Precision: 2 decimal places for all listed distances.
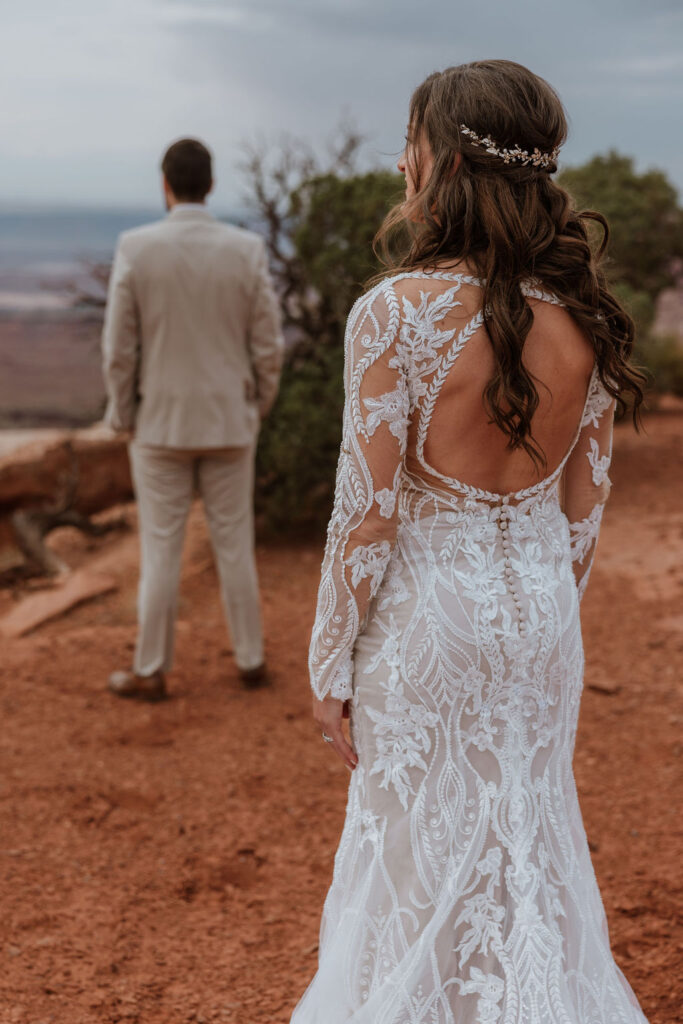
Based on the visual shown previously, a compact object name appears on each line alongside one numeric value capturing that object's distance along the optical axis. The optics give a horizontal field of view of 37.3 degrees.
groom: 4.62
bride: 1.95
